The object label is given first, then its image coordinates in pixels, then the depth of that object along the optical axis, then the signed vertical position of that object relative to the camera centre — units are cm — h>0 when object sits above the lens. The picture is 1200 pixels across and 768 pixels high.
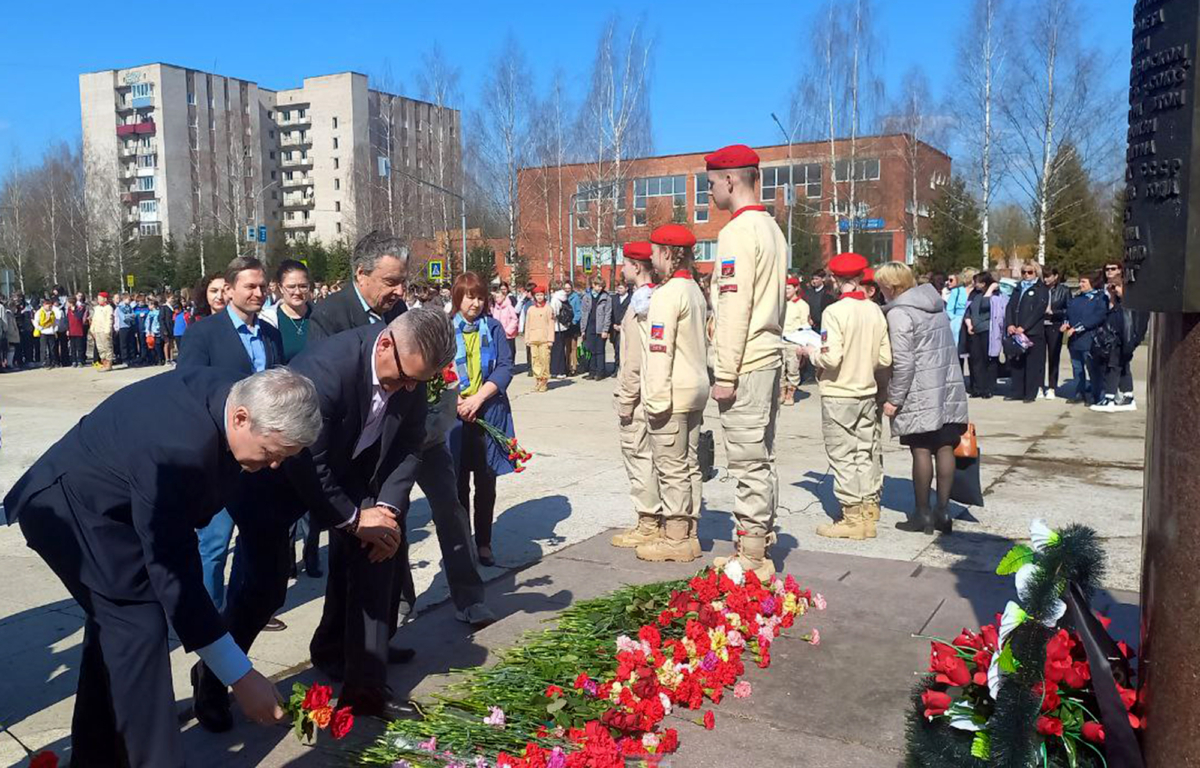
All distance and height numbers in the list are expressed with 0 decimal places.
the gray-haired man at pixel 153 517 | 264 -57
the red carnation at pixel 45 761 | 256 -119
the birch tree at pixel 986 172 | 3447 +456
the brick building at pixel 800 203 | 4219 +496
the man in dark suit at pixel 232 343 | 469 -17
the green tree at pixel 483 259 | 4466 +221
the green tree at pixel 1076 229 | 3484 +245
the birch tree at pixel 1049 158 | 3278 +480
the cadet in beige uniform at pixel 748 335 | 494 -17
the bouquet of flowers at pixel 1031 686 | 267 -115
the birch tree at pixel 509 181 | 4344 +572
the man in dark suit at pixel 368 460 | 335 -58
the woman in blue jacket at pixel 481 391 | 586 -52
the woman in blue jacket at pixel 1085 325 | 1308 -41
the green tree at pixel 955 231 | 3822 +271
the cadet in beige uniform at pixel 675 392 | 553 -51
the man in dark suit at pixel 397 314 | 455 -12
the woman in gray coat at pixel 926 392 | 637 -62
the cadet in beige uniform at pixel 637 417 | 600 -75
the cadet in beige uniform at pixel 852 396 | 645 -65
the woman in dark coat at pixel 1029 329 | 1376 -47
